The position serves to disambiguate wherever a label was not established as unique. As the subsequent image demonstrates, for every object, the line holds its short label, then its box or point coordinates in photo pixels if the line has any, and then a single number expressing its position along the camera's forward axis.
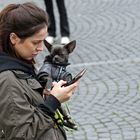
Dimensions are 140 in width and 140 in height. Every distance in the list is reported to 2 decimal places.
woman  5.09
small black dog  6.06
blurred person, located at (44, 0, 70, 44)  16.86
